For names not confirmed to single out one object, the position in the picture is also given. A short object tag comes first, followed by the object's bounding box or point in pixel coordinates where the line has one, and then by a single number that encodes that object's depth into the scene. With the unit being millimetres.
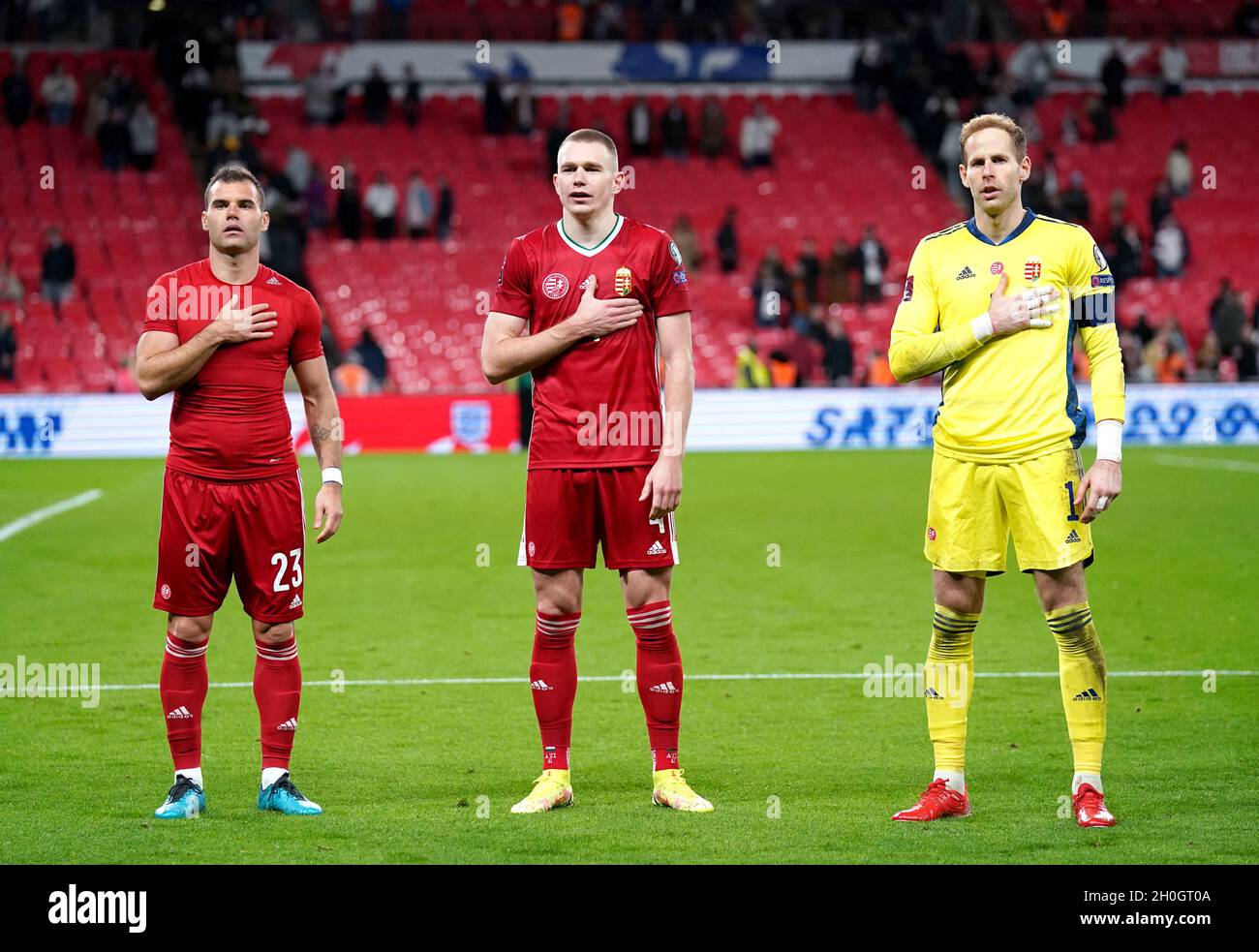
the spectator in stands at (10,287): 27750
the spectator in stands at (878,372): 26688
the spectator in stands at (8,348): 25594
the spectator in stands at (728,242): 30359
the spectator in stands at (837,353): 26062
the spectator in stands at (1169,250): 30672
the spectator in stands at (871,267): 29391
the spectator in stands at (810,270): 28812
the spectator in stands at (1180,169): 32500
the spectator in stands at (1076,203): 29219
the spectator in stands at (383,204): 30547
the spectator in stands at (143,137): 30984
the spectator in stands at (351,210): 30094
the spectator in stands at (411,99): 32625
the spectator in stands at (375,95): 32688
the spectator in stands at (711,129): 33125
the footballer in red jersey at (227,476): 5863
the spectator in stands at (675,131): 32656
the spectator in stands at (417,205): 30781
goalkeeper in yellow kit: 5711
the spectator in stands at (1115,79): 34281
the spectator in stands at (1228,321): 27266
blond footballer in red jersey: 5922
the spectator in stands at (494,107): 32844
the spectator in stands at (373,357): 26188
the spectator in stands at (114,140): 30844
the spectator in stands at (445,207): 30438
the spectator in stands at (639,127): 32406
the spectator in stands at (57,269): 27969
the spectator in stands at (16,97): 31156
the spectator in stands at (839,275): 29125
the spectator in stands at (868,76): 34031
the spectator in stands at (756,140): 33344
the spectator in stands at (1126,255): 29484
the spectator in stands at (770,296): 28234
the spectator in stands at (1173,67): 35281
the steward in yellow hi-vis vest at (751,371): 25250
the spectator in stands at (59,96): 31469
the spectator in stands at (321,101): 32625
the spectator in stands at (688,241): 29906
